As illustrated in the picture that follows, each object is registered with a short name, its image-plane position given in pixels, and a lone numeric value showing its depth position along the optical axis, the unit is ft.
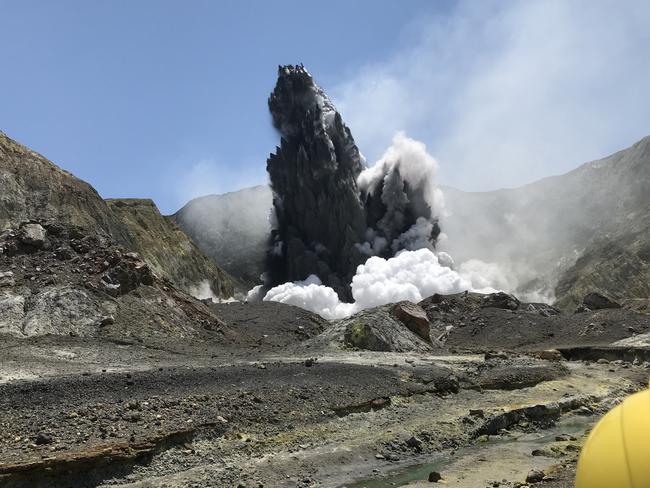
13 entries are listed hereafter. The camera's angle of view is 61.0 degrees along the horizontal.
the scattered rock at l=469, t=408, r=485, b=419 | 66.18
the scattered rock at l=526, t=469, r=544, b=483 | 40.96
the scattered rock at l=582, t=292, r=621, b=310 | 210.79
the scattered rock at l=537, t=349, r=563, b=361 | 126.72
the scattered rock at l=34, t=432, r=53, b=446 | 42.06
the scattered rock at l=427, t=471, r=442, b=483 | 45.09
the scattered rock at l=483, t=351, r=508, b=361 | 107.87
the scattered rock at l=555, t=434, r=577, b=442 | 58.05
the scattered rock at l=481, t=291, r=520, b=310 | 219.41
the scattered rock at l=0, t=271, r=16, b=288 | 96.78
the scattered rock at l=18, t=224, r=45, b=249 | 110.52
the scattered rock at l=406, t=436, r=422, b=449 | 54.85
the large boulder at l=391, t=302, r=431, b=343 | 134.72
